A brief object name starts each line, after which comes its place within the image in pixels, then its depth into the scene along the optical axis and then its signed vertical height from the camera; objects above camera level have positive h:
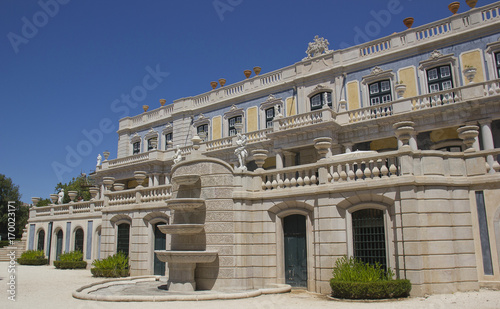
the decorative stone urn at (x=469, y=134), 14.23 +3.18
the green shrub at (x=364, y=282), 12.39 -1.57
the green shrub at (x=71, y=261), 28.14 -1.84
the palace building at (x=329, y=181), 13.31 +1.85
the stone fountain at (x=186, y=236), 15.66 -0.16
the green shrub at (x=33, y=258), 32.50 -1.86
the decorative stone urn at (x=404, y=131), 13.83 +3.21
